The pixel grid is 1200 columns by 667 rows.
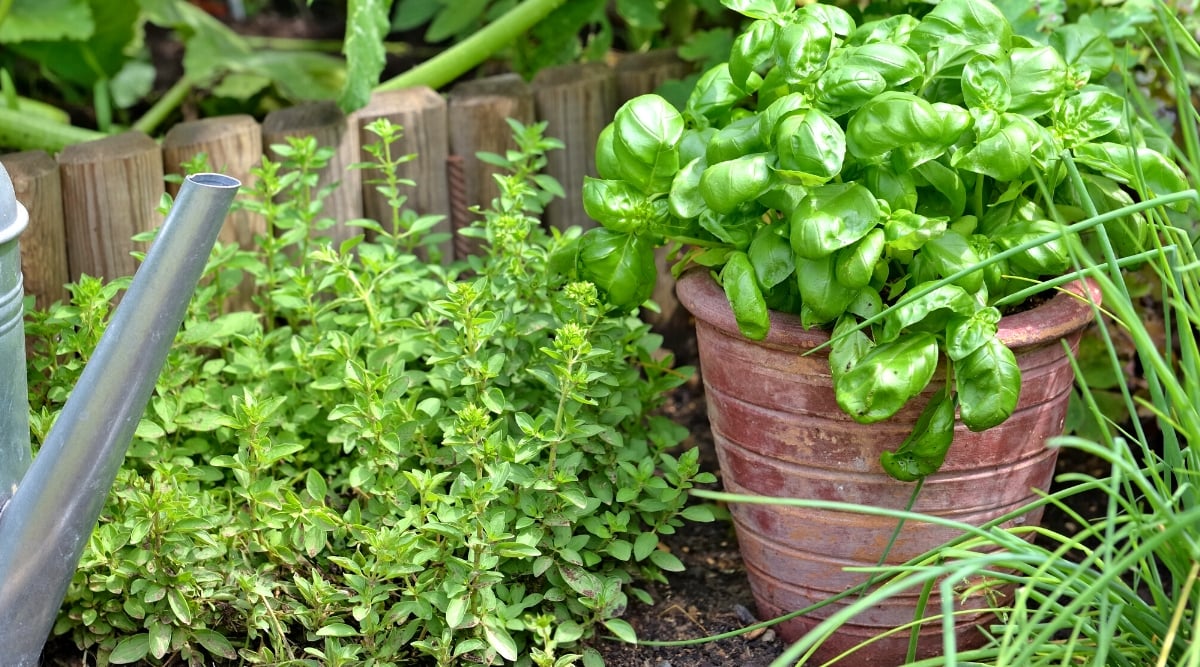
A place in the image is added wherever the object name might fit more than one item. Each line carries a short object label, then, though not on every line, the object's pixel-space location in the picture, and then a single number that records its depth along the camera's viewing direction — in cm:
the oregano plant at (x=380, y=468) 151
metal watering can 138
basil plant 143
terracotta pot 151
